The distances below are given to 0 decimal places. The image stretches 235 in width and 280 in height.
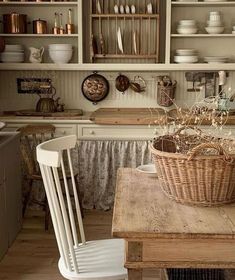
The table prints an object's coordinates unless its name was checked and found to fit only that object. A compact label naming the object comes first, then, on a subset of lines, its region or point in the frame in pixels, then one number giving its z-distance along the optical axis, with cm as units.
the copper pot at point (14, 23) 431
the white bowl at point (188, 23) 423
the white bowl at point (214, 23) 424
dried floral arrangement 187
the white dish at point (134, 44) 434
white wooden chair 196
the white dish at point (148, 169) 230
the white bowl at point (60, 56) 432
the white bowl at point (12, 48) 433
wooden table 156
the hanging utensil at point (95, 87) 450
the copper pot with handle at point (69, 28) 436
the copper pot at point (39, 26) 436
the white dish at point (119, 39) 434
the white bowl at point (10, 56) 432
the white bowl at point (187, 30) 424
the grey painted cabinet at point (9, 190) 310
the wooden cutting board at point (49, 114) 413
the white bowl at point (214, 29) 424
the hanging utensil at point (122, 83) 445
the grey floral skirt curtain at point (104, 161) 404
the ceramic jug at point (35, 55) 437
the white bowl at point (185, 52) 426
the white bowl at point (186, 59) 425
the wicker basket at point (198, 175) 168
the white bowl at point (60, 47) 431
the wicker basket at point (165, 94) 437
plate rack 430
